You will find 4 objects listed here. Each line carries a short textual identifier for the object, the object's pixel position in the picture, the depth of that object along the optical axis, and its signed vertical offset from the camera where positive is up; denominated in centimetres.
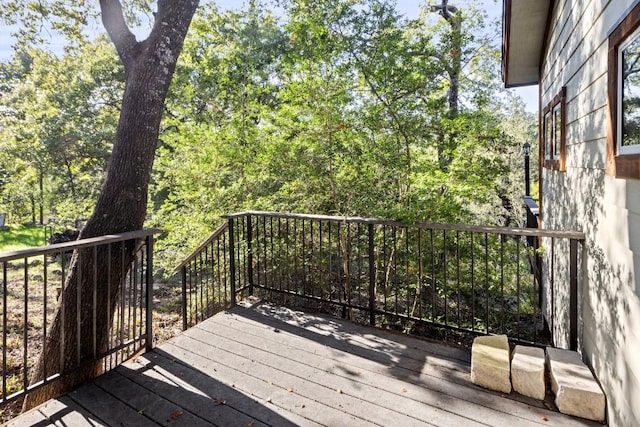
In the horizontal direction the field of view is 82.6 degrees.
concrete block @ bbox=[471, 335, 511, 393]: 238 -100
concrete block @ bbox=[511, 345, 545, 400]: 229 -102
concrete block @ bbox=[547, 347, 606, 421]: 210 -103
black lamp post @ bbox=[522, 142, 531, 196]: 722 +107
